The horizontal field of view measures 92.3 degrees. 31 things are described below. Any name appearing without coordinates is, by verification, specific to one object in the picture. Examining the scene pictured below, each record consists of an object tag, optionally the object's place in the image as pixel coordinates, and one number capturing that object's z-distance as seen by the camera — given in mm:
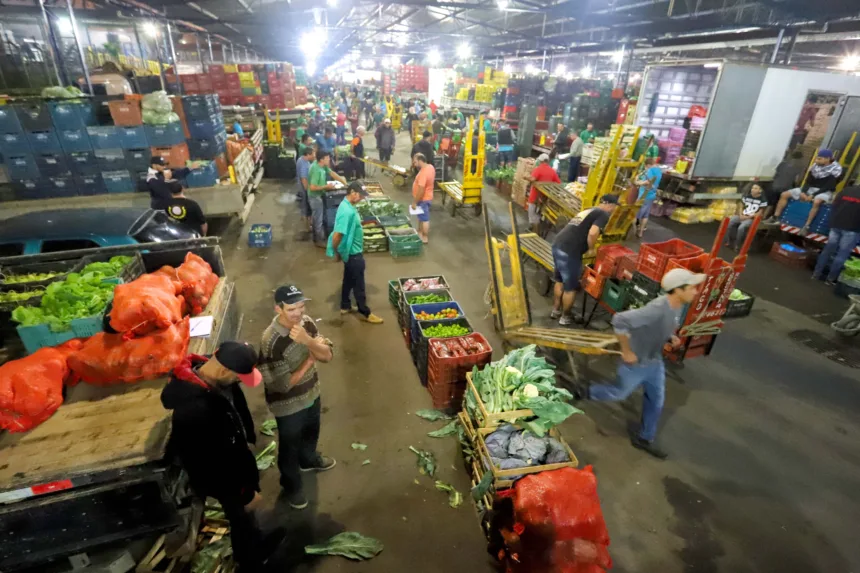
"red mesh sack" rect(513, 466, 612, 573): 2811
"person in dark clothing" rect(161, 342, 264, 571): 2695
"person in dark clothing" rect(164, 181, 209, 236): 7422
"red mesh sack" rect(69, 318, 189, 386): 3773
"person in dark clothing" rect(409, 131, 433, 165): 12172
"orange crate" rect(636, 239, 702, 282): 5555
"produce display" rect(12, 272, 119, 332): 3904
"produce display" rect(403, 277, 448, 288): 6673
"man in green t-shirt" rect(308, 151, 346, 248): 8840
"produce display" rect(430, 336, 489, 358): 4887
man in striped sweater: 3125
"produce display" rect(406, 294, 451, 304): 6285
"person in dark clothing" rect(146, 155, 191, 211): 7398
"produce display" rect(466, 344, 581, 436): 3732
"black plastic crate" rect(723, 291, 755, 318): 6945
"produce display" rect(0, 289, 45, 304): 4250
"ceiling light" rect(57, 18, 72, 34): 14836
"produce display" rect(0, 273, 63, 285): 4626
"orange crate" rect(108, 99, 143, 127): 8930
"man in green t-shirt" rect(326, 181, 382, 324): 5941
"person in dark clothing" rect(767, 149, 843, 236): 9852
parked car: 5312
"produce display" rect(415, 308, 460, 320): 5773
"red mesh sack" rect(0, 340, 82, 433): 3275
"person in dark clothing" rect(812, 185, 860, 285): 7918
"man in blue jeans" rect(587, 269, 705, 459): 3894
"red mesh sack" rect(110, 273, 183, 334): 3799
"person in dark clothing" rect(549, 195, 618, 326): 6082
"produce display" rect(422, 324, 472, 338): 5359
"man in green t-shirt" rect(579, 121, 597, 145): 15135
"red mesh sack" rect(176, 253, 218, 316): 4949
